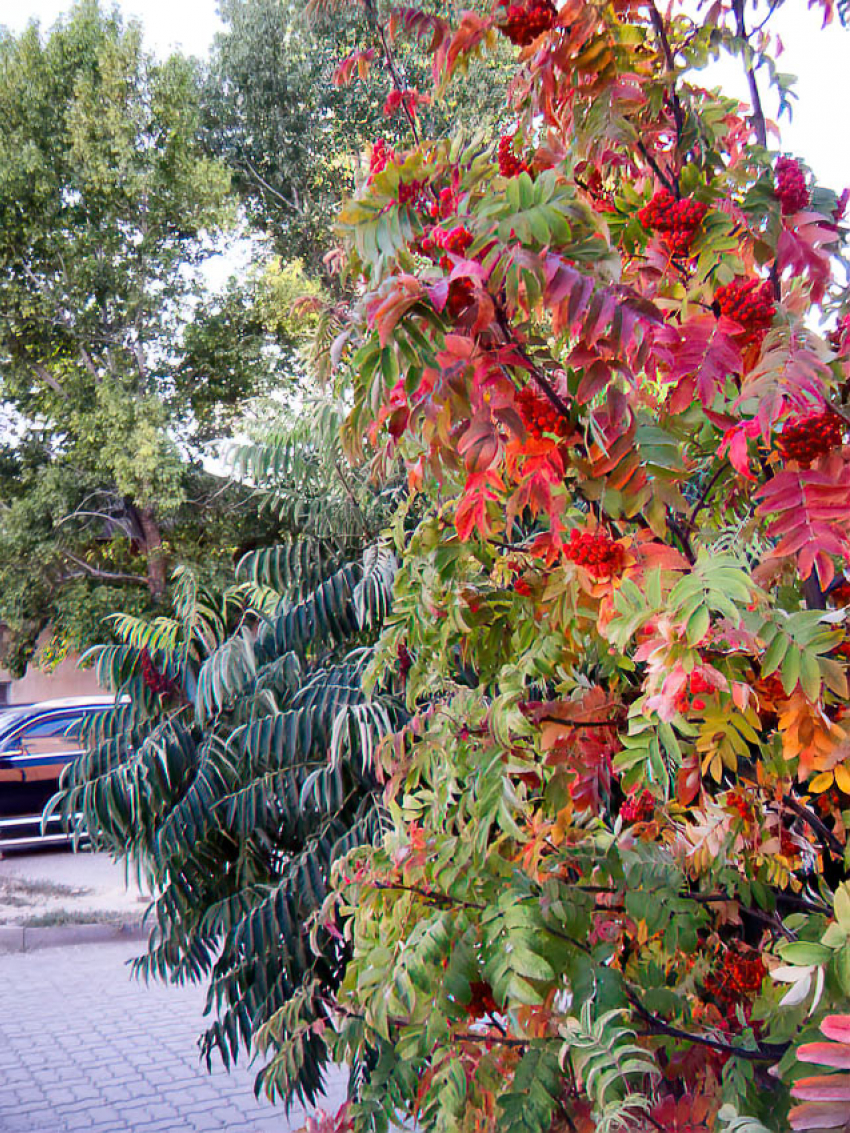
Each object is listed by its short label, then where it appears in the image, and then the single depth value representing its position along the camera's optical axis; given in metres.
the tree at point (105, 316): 18.78
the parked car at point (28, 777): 11.75
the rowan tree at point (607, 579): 1.33
